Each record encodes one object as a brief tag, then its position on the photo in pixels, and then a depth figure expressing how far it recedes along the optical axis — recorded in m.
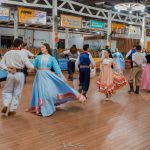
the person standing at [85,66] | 4.74
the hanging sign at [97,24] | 12.08
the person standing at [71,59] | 7.79
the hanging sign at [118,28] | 12.48
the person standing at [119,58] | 9.45
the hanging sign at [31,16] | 8.85
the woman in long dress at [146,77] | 6.24
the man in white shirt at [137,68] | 5.52
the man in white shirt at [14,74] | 3.50
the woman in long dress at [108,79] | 4.81
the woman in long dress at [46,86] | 3.69
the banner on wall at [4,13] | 8.89
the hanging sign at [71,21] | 9.81
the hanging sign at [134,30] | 13.27
